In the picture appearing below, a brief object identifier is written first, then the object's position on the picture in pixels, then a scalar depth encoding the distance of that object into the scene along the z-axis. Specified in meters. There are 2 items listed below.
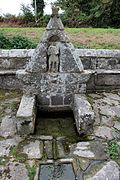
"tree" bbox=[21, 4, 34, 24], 19.08
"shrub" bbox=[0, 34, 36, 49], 7.25
